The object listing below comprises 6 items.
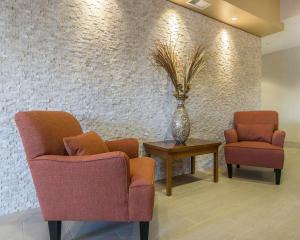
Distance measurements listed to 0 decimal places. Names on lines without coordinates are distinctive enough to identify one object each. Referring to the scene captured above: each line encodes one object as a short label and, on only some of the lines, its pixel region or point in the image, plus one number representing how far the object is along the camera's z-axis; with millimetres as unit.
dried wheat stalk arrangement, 2842
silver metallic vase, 2682
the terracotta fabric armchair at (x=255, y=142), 2705
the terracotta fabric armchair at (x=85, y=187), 1386
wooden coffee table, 2361
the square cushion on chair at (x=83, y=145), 1606
